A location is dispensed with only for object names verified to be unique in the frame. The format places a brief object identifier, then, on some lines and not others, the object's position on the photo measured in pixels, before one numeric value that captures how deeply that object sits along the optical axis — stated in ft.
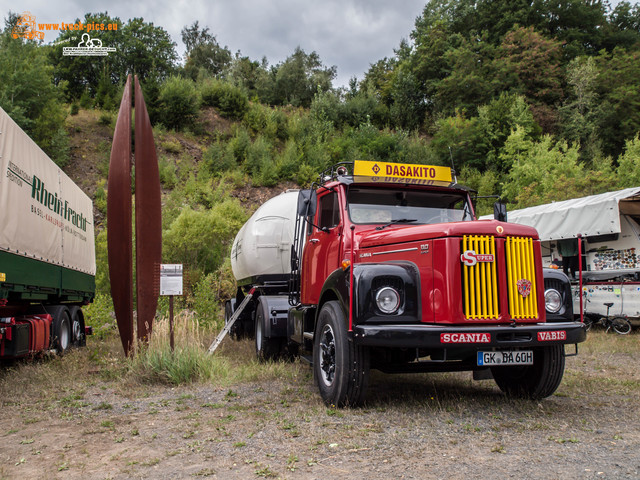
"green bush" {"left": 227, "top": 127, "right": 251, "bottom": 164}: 101.19
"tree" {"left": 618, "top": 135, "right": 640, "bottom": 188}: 74.08
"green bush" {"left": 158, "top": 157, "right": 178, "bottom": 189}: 88.43
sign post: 26.18
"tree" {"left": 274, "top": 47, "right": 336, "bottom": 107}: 140.67
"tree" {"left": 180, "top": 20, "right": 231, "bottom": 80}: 167.12
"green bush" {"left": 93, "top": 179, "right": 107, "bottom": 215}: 80.49
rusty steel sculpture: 29.19
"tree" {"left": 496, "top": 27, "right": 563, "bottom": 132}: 118.83
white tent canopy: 41.16
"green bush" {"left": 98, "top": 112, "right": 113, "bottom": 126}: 101.40
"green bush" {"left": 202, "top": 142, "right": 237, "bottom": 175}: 95.76
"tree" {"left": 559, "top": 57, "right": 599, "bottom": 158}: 106.01
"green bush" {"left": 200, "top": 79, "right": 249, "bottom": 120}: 114.93
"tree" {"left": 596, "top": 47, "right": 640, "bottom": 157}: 105.70
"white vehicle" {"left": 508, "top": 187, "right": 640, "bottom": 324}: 40.75
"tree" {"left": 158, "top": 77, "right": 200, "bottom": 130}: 106.11
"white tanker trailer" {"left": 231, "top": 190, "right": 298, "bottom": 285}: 31.99
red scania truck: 16.65
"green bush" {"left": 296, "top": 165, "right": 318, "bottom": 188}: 94.84
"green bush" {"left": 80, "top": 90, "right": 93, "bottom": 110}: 107.96
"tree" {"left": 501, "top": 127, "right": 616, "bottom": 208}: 70.79
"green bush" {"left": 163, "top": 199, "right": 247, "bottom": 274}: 56.44
